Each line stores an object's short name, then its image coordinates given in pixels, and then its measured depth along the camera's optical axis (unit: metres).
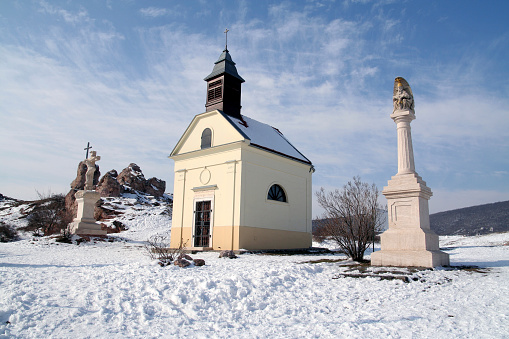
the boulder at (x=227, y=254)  14.37
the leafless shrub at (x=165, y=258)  10.06
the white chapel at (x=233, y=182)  19.05
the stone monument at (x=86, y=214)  22.67
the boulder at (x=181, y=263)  9.79
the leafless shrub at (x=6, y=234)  25.49
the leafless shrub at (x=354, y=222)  13.34
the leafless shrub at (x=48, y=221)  28.22
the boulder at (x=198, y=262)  10.42
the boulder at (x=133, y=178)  47.22
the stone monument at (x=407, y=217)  10.99
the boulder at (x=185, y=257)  10.67
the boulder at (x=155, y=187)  49.44
